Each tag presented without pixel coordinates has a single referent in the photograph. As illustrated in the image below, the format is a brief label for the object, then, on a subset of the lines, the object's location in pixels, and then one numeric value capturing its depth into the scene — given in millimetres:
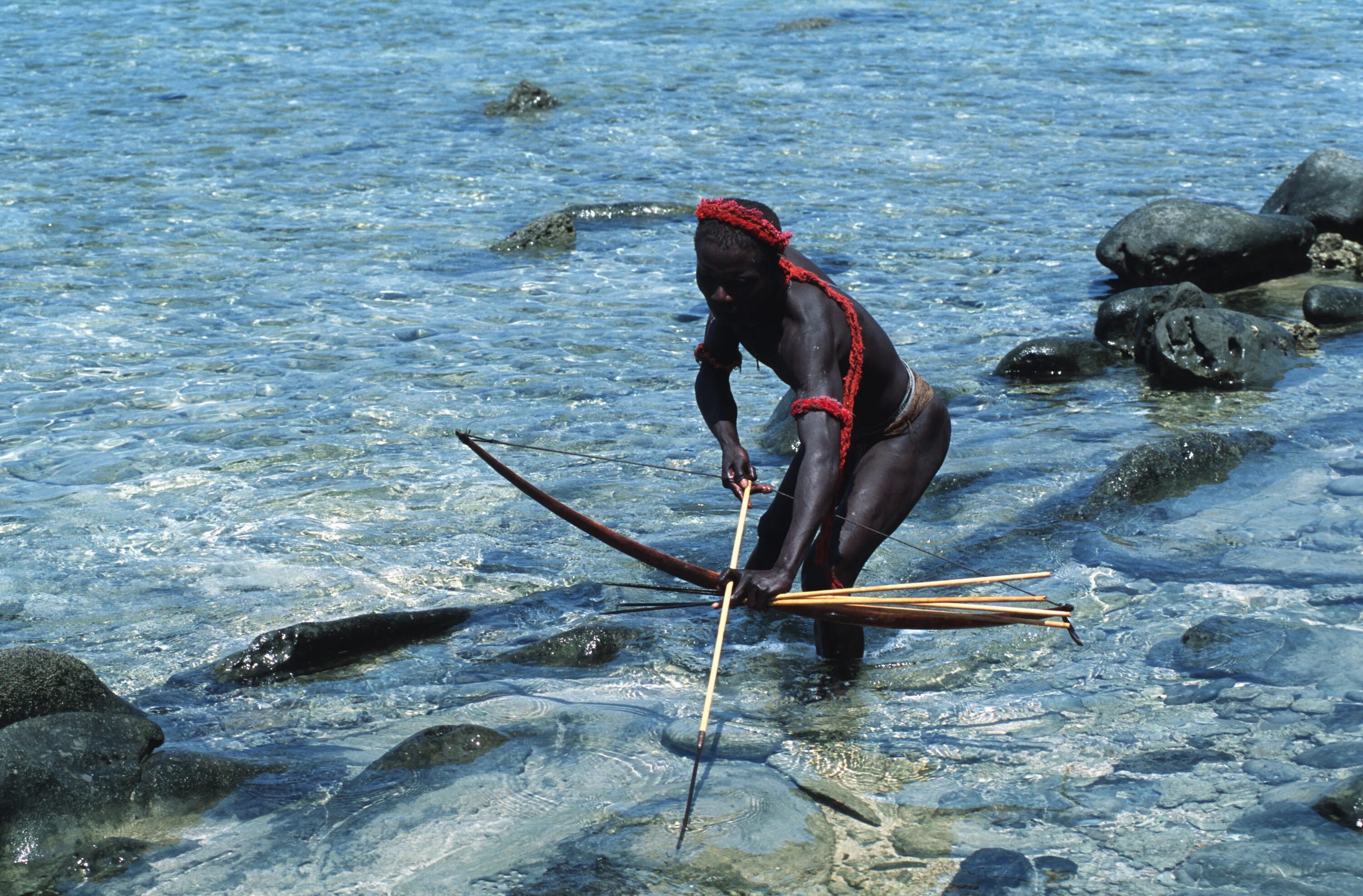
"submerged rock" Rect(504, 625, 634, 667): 12516
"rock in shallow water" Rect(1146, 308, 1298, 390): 20062
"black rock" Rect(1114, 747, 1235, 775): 9945
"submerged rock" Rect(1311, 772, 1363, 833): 8859
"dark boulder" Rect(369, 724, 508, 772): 10070
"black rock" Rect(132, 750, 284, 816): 9672
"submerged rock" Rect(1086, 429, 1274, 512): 15891
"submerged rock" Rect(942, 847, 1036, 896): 8508
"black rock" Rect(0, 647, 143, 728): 10352
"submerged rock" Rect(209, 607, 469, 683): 12172
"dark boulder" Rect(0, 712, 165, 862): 9219
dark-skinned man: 9586
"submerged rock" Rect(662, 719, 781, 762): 10437
